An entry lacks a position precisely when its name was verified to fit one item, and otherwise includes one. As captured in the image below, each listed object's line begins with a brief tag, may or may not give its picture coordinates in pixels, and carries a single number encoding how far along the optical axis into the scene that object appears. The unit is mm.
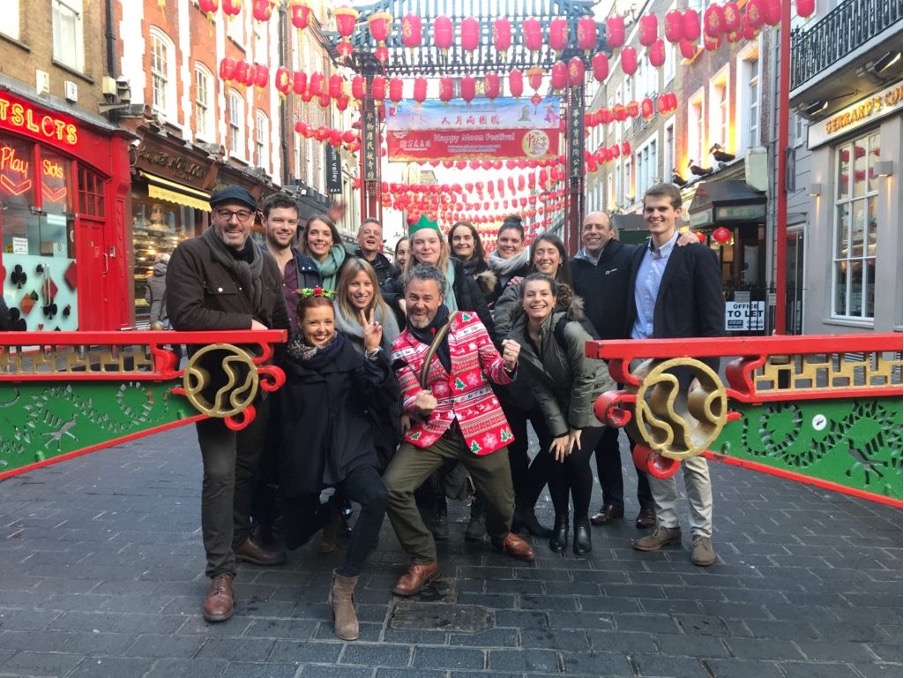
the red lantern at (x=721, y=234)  15688
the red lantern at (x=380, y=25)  12195
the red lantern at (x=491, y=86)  14039
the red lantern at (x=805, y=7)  9250
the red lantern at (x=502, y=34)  12617
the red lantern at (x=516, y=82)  13922
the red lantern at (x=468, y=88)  13961
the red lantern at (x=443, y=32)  12633
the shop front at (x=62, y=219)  10055
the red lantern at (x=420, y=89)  14623
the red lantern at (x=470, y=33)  12453
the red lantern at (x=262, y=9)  9867
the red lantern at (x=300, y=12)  10906
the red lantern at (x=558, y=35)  12336
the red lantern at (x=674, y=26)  10492
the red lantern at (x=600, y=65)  12930
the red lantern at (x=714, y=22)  9672
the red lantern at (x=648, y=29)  10828
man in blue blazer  3807
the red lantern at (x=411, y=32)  12602
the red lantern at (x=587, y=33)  12781
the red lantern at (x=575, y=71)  13906
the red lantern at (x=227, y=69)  12961
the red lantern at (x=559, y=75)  13914
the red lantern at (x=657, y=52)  11305
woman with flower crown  3227
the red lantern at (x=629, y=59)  11070
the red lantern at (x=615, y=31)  11797
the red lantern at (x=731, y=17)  9547
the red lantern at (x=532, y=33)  12414
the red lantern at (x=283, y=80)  13008
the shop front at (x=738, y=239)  13625
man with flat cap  3160
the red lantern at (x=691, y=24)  10516
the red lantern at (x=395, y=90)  14385
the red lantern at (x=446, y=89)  14445
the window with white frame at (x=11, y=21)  10008
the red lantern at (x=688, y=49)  10613
